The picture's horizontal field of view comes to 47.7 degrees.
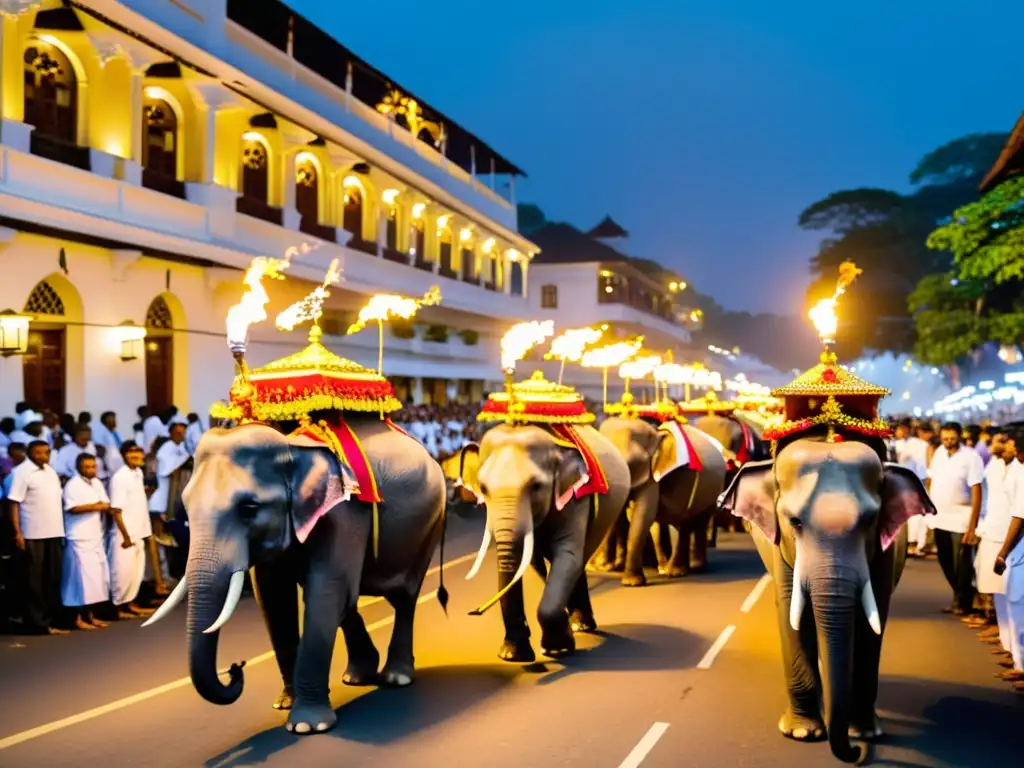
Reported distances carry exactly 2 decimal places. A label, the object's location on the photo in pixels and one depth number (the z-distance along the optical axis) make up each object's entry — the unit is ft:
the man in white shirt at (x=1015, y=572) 27.20
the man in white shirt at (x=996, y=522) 29.89
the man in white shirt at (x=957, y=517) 37.11
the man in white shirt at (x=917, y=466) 52.70
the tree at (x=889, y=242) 153.79
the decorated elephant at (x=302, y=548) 21.39
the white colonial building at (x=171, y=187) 49.73
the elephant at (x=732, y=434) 54.13
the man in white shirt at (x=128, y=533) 35.94
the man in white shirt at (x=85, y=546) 34.50
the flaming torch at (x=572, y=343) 37.91
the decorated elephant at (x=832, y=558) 20.58
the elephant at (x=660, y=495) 43.32
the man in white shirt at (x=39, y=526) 33.65
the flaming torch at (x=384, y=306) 30.87
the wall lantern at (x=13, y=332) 42.91
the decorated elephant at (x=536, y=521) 29.43
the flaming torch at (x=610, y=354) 43.78
